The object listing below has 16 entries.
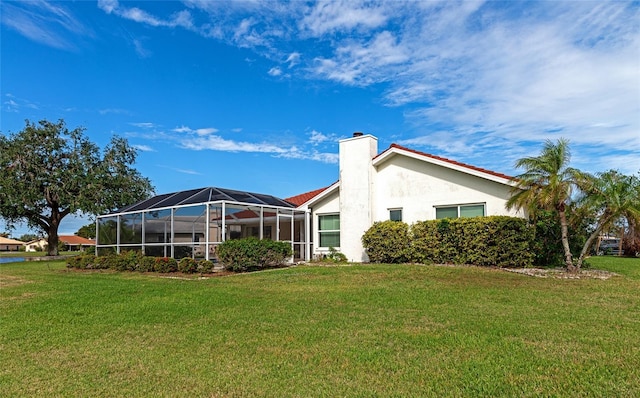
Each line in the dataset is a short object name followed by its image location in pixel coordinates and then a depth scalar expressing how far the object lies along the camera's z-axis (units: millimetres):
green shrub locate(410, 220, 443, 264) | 16984
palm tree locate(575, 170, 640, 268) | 12867
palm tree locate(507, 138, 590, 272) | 13500
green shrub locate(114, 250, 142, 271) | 19547
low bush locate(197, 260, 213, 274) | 16984
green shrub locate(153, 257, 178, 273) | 17734
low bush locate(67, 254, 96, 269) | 21438
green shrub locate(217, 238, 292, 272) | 17031
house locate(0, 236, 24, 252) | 85525
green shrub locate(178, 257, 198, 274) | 17062
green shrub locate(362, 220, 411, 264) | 17922
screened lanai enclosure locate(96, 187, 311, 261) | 19312
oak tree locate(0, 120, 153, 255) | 31359
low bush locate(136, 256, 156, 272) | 18528
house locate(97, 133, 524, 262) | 17875
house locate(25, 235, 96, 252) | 89375
